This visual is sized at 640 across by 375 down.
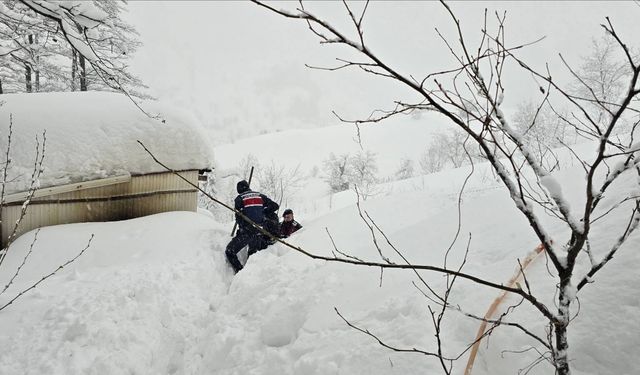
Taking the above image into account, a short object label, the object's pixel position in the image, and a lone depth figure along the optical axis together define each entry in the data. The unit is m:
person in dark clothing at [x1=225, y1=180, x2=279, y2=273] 6.39
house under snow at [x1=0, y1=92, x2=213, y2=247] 6.09
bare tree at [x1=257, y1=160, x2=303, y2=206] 32.16
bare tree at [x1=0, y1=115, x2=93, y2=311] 4.22
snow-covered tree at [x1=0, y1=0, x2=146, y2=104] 4.15
